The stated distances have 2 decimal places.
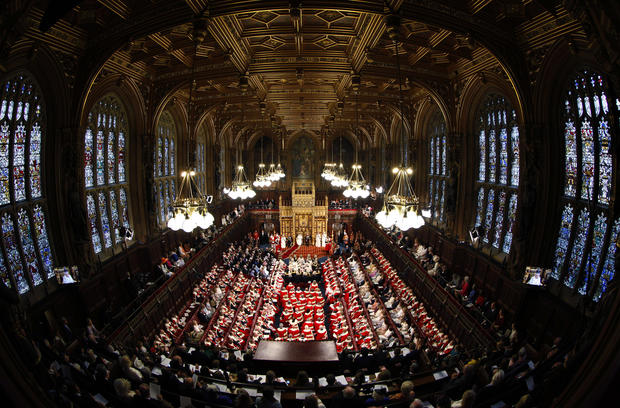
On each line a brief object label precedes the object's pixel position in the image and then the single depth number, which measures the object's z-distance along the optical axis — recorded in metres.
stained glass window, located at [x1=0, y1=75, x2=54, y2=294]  8.41
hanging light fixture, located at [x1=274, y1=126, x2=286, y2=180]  20.35
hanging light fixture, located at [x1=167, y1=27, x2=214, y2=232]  6.41
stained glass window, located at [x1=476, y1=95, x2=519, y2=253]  11.49
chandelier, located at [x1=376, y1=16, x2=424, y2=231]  6.43
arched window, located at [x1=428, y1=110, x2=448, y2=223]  16.52
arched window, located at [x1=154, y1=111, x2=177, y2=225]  16.27
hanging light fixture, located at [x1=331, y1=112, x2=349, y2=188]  17.59
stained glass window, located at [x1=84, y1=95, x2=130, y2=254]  11.80
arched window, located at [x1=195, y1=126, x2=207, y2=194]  21.78
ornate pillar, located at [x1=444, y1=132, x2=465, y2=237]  13.39
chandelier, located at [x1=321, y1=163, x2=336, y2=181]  21.82
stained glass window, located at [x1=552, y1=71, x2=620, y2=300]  7.80
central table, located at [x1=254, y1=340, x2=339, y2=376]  9.34
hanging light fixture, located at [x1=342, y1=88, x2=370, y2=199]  12.69
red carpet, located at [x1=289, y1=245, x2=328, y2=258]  25.89
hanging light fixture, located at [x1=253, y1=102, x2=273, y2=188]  17.86
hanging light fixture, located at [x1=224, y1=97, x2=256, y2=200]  12.88
